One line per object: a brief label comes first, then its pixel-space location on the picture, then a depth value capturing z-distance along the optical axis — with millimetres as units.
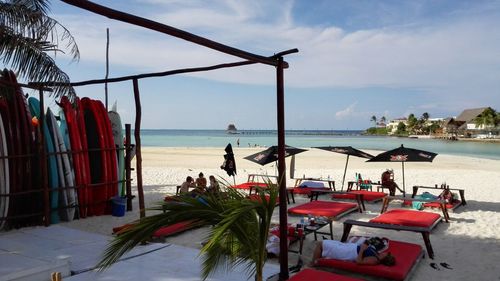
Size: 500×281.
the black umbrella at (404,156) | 10703
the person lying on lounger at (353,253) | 5750
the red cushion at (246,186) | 13122
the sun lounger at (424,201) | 9250
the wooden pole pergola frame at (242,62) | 3204
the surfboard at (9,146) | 8445
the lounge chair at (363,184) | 13516
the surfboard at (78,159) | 9578
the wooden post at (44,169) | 8633
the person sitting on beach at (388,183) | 12211
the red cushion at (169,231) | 7669
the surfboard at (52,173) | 9078
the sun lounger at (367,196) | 11742
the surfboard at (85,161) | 9734
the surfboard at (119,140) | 10906
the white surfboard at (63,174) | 9234
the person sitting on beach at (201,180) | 11328
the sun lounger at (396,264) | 5477
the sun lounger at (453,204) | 10609
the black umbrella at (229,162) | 11664
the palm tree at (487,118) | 88000
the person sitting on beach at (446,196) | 10680
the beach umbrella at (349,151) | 12242
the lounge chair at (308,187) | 12633
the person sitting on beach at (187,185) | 10942
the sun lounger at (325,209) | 9148
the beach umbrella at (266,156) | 11500
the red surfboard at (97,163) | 10164
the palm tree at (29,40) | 7368
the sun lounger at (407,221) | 6688
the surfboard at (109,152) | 10352
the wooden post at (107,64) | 13642
